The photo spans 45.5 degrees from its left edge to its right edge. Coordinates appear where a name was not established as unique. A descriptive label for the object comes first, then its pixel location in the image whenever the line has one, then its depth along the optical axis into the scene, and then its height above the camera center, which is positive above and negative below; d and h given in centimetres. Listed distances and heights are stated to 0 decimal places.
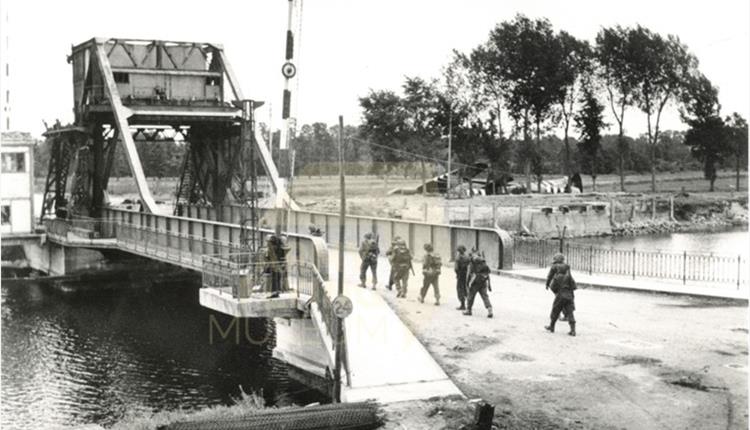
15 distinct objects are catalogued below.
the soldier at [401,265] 2152 -226
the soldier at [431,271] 2045 -227
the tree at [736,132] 6556 +314
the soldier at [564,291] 1752 -231
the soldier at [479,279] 1905 -229
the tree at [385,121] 6328 +360
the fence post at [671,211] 6674 -279
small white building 4431 -76
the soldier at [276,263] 2017 -207
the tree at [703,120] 6331 +396
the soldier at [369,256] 2269 -217
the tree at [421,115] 6209 +393
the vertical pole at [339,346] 1458 -286
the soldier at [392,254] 2183 -203
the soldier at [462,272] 1995 -223
